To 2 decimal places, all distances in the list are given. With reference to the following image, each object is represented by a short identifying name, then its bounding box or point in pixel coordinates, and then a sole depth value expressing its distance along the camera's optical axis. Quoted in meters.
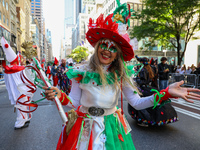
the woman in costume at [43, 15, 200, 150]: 1.68
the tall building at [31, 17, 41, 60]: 78.71
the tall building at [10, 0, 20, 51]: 36.44
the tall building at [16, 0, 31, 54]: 49.19
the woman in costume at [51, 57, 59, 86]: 9.71
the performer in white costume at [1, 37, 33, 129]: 4.41
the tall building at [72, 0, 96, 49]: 104.38
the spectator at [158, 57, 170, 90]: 8.44
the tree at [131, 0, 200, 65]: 13.54
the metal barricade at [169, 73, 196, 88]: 11.21
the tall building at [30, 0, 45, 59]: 169.82
